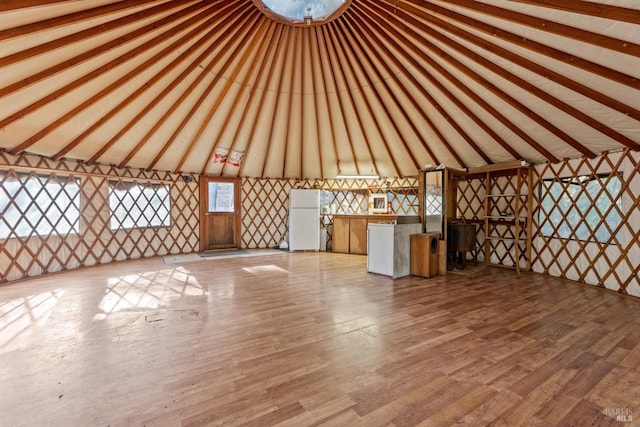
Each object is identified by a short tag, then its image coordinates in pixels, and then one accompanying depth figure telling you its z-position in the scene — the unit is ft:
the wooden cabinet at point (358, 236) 20.00
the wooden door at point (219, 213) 20.42
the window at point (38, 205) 12.92
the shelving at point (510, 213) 14.56
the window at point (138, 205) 16.89
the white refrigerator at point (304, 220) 21.07
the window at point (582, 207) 11.89
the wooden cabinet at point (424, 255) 13.48
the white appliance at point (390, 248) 13.35
